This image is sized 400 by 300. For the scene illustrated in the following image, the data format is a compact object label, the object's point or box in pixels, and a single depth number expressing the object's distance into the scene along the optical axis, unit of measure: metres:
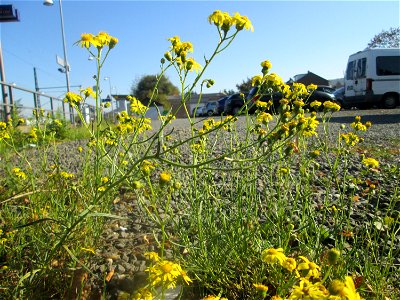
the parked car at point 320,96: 17.27
